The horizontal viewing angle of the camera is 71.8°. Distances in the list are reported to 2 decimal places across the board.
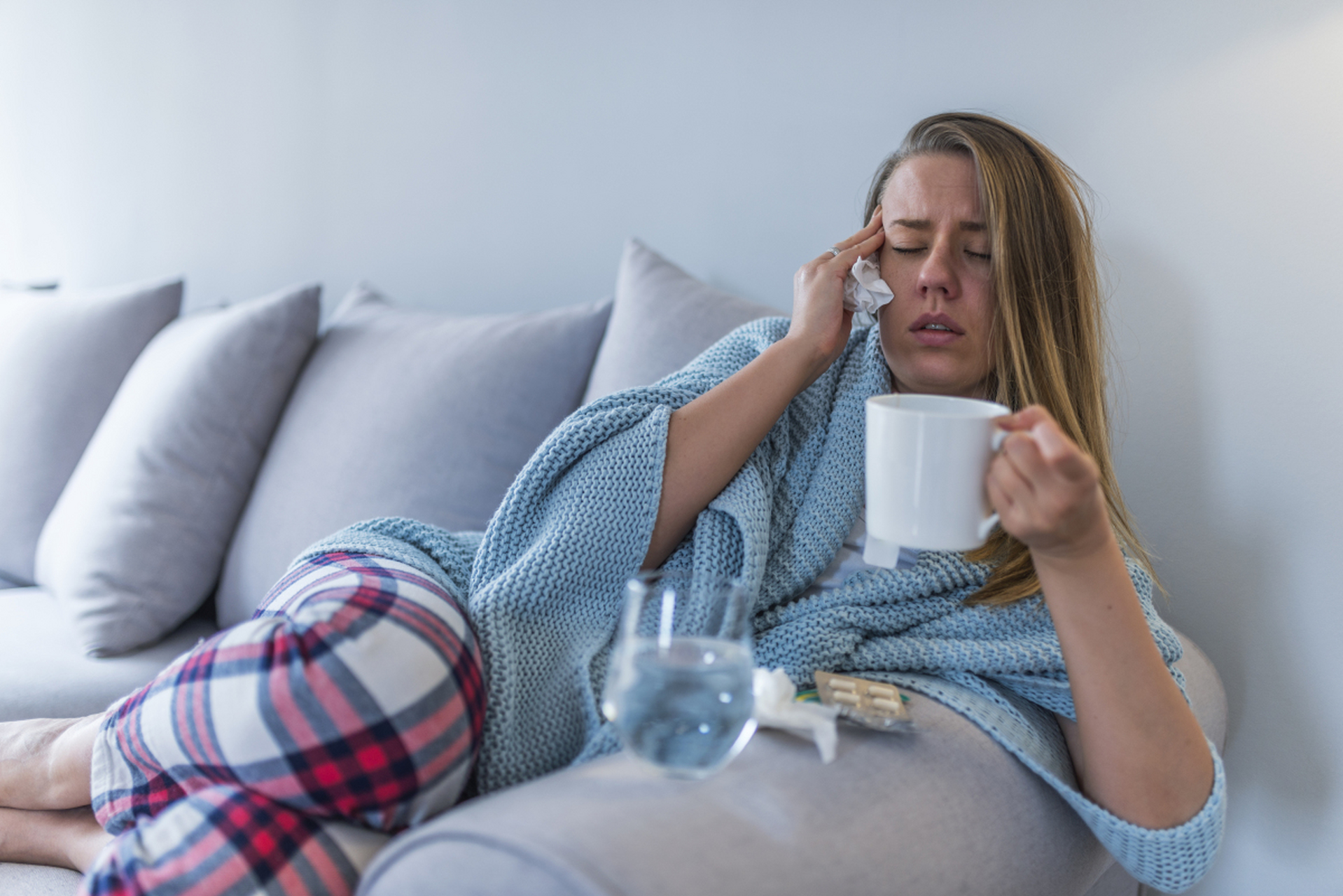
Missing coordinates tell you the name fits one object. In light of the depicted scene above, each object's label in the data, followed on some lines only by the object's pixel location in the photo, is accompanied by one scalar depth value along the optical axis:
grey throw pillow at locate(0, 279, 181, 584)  1.66
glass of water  0.55
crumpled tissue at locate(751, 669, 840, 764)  0.67
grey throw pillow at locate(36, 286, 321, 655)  1.39
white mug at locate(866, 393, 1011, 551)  0.62
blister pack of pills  0.73
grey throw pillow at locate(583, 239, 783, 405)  1.30
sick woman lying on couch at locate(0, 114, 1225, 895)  0.66
